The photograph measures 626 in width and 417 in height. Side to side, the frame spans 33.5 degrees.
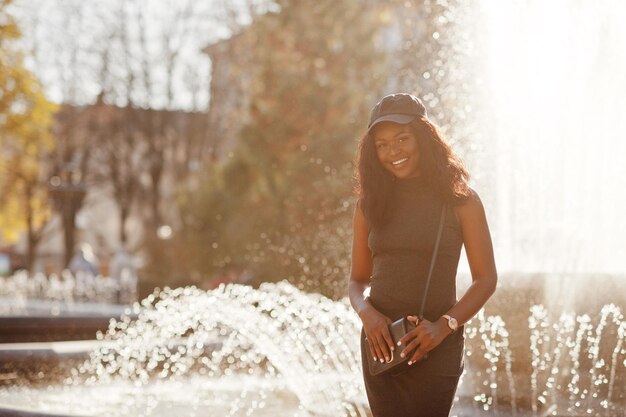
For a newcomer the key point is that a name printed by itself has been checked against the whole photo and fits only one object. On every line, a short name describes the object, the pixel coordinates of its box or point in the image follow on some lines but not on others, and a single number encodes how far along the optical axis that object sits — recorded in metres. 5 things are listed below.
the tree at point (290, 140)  20.75
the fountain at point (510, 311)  6.29
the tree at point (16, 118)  21.47
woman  3.16
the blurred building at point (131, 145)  35.09
